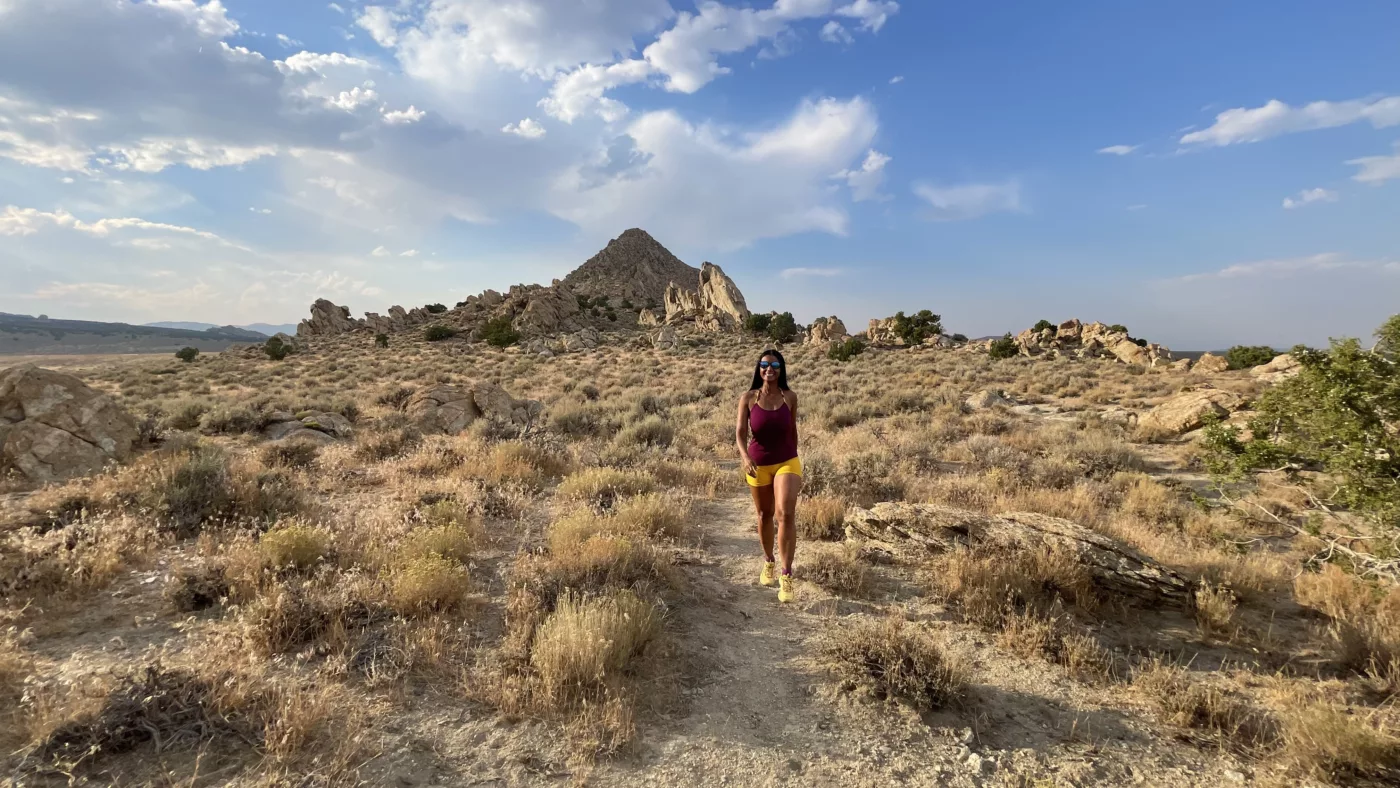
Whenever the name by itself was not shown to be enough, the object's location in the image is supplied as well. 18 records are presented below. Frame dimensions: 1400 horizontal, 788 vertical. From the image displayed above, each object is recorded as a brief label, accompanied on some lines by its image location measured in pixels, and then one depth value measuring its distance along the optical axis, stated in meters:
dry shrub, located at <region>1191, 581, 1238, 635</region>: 4.26
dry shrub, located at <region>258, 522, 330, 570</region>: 4.57
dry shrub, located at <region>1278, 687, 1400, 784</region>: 2.73
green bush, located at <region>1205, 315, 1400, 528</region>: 3.93
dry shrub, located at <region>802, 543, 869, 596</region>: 5.00
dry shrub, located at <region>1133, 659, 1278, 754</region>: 3.12
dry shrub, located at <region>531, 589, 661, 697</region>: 3.32
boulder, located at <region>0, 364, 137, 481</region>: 6.89
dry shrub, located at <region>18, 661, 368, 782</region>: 2.61
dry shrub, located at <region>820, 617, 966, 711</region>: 3.42
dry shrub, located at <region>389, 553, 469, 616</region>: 4.14
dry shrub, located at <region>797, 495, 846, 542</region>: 6.38
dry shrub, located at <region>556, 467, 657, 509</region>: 7.25
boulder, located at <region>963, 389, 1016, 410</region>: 16.25
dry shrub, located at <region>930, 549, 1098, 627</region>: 4.48
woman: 4.90
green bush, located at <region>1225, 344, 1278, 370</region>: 27.91
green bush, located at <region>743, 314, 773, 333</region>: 51.88
